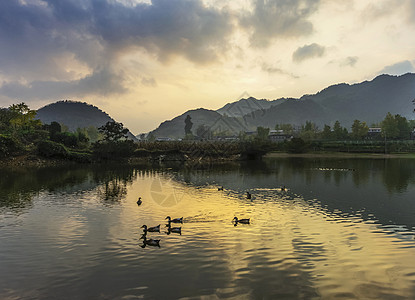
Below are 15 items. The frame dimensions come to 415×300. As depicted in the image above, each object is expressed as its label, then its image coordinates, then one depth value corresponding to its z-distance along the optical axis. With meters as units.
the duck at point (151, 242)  18.11
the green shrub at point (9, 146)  72.44
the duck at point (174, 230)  20.62
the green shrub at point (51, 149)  78.50
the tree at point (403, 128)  175.25
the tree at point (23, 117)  90.31
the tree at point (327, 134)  184.25
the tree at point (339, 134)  181.62
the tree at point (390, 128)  167.75
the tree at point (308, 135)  190.40
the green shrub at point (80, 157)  80.99
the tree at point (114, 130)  94.25
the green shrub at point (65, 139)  88.62
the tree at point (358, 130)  176.20
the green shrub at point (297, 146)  131.50
